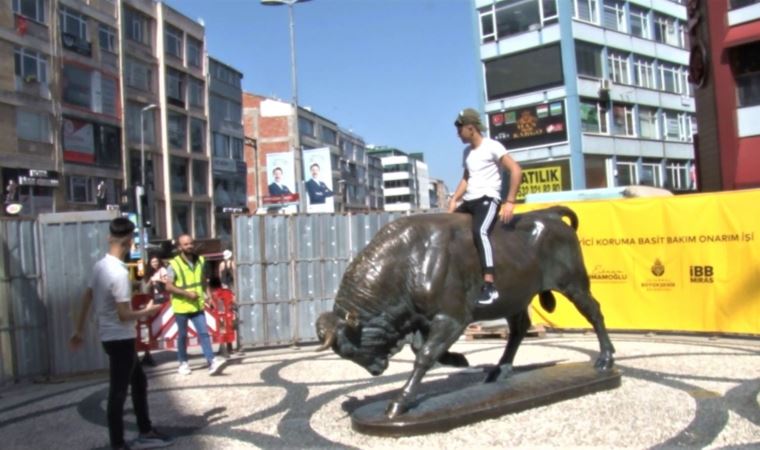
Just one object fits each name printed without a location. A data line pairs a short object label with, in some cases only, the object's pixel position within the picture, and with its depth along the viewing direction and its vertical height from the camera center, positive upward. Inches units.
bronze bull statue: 237.5 -18.3
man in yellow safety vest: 390.3 -27.5
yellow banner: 443.8 -24.9
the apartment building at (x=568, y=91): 1565.0 +324.2
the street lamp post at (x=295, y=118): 1152.0 +216.1
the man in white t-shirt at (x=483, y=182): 257.6 +20.1
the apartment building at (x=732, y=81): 917.8 +188.5
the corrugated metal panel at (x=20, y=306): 396.2 -26.1
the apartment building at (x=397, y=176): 5526.6 +504.2
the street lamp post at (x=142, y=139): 1810.0 +298.0
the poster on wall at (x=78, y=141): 1589.6 +267.9
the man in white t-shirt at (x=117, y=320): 225.8 -21.1
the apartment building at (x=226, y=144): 2391.7 +372.0
